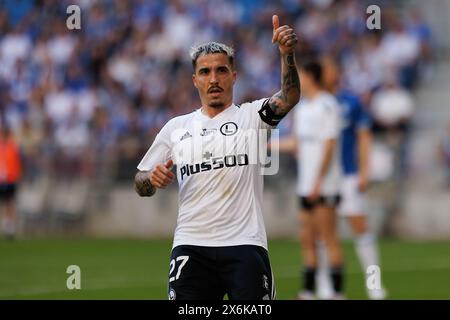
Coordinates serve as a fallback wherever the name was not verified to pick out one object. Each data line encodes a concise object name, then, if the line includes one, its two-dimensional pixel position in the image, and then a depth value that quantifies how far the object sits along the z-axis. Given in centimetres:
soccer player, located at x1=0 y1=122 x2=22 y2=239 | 2200
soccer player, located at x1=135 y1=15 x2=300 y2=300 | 705
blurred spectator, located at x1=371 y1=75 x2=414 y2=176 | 2056
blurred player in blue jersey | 1307
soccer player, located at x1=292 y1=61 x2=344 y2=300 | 1230
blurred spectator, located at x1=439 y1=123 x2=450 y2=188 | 2028
